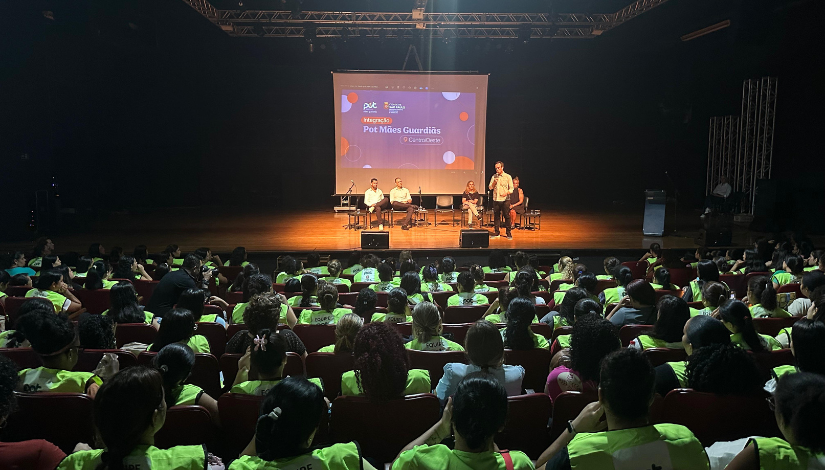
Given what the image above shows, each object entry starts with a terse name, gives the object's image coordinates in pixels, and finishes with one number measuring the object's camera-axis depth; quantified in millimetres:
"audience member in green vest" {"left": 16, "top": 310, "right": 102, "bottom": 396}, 2518
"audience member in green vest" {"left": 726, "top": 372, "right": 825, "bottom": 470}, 1628
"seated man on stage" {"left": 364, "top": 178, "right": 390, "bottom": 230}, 11531
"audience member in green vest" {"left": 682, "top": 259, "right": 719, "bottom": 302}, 4820
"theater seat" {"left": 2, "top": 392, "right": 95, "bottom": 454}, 2289
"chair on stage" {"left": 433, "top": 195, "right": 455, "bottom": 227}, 12883
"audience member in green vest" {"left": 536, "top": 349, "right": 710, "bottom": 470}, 1655
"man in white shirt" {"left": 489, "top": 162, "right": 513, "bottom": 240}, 10591
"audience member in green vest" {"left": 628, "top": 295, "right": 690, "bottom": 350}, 3023
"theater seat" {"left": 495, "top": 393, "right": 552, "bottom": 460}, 2321
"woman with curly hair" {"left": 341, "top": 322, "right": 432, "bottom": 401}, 2279
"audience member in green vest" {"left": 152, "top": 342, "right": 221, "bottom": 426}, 2342
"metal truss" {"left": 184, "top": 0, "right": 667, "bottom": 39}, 11078
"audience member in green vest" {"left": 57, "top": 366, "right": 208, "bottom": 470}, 1702
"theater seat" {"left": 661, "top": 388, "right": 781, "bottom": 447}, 2232
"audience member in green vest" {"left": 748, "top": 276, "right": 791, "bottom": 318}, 3893
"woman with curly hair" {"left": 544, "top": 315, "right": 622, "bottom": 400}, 2424
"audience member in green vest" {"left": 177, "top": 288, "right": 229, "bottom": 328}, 3900
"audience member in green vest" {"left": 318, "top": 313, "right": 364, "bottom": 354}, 2998
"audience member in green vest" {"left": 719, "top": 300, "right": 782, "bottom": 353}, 2951
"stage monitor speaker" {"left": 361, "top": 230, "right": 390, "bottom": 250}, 8891
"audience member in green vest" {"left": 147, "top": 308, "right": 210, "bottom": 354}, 3076
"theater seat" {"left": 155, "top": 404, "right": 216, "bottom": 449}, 2251
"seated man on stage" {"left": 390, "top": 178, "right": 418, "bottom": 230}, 11562
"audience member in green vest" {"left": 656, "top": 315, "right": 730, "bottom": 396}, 2480
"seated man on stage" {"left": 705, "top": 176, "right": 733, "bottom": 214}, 12477
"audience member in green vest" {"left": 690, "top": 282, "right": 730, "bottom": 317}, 3891
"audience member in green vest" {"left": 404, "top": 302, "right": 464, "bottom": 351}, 3152
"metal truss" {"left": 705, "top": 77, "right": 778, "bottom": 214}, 11820
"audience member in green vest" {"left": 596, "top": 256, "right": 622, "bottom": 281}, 5819
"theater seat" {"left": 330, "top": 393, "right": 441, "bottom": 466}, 2285
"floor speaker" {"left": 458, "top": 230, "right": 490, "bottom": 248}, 9109
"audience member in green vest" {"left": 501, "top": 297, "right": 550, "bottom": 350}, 3133
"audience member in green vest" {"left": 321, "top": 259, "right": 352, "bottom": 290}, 5703
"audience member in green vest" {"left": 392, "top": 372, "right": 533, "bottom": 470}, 1664
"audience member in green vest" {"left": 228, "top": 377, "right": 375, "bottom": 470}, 1663
